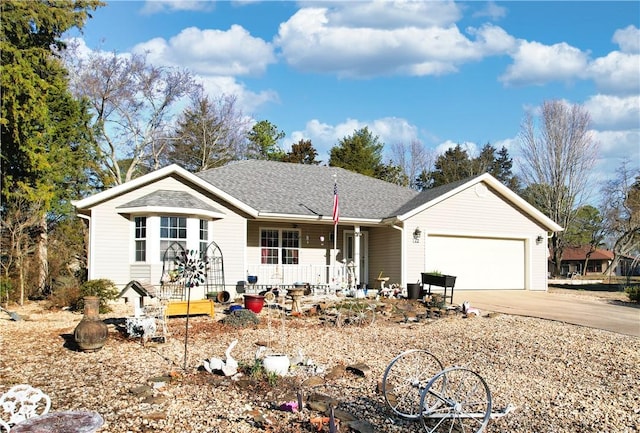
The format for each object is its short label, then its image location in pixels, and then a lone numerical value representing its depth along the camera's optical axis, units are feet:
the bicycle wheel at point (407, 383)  18.34
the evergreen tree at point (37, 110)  52.13
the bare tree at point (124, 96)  92.22
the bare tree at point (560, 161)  119.96
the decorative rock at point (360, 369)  23.16
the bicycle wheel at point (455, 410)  15.57
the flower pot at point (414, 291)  50.34
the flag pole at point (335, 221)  53.39
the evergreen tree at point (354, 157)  127.03
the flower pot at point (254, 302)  40.65
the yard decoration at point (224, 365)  22.76
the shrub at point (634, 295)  51.76
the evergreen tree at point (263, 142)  124.47
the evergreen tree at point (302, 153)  120.16
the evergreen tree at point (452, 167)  152.76
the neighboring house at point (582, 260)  173.68
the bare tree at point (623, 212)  116.78
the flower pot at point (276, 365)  22.02
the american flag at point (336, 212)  53.36
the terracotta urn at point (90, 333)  27.12
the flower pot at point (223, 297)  47.66
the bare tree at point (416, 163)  159.53
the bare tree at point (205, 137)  113.60
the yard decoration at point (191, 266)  32.78
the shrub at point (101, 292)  42.22
